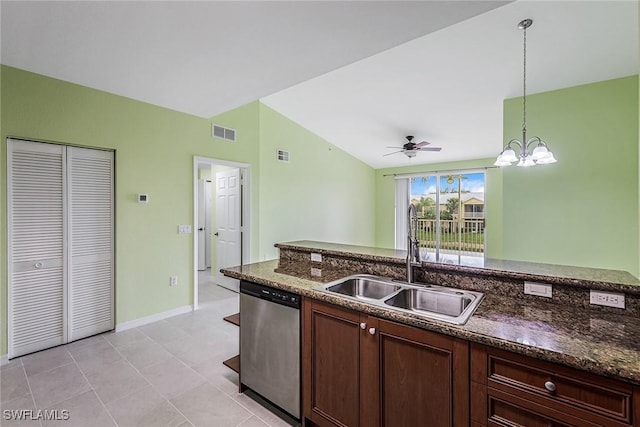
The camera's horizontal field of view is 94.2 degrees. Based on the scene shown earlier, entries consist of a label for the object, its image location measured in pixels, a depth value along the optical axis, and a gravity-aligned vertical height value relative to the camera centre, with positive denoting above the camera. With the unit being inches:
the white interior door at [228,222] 190.5 -6.1
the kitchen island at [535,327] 38.2 -18.3
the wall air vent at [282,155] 204.2 +40.3
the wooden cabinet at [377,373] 49.3 -30.4
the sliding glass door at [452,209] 262.2 +4.0
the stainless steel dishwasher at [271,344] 71.6 -33.7
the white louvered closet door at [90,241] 116.7 -11.4
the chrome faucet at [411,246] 74.1 -8.2
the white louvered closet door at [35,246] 103.3 -12.0
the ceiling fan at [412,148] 199.0 +44.4
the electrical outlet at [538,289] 59.9 -15.4
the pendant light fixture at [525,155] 105.0 +22.1
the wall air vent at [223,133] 162.7 +45.2
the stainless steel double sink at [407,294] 63.7 -19.0
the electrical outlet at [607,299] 54.2 -15.8
